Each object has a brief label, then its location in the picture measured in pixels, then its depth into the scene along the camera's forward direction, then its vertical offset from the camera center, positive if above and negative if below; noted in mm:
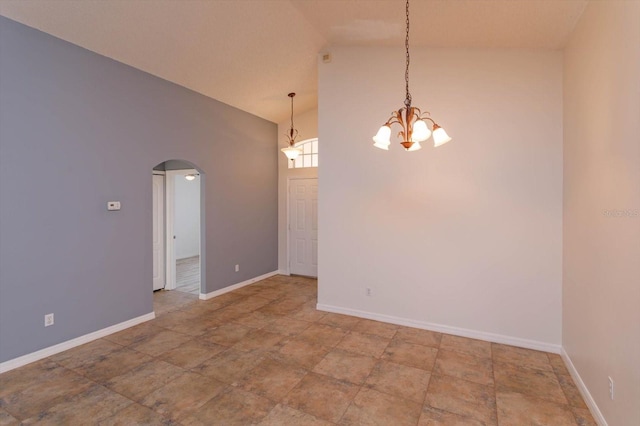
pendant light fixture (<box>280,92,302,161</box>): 5223 +1045
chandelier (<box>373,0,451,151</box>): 2334 +616
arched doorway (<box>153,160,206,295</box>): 5535 -356
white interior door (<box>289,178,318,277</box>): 6570 -350
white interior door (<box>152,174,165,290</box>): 5562 -420
